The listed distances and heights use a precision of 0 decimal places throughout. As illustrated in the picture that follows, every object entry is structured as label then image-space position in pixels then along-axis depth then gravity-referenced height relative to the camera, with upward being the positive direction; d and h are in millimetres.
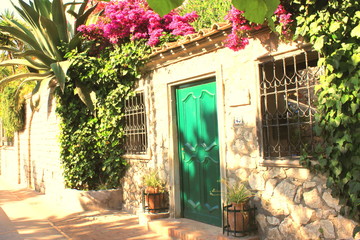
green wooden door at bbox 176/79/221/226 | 6055 -210
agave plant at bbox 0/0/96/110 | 8766 +2417
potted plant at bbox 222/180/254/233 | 5016 -918
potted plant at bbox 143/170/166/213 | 6833 -929
